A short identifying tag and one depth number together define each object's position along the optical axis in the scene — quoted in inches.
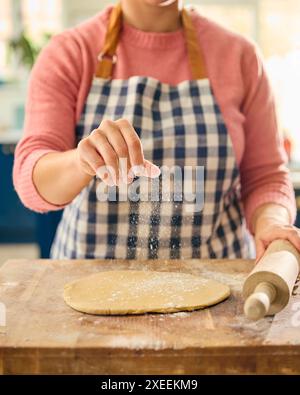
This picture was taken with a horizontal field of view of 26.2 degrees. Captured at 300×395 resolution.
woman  49.2
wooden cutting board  29.7
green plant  148.2
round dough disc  35.6
